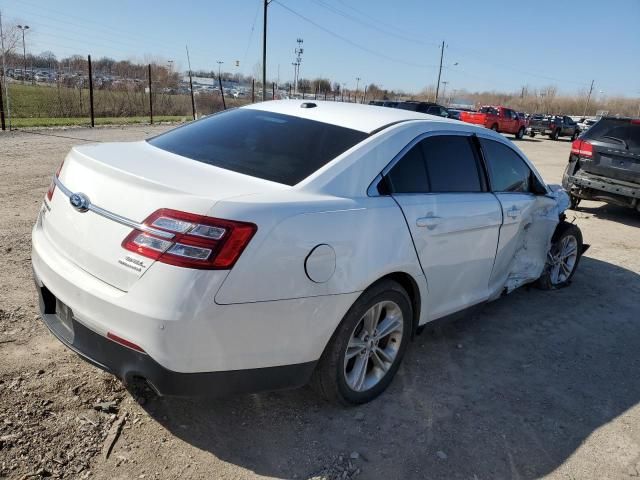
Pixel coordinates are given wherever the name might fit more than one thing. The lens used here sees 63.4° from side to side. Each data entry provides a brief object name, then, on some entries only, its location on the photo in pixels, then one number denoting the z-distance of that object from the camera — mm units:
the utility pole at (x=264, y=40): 28370
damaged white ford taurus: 2189
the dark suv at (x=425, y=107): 23628
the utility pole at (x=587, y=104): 90550
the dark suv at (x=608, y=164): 8250
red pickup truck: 28547
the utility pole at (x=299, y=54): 59562
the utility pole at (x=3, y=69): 14647
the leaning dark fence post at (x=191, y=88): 22703
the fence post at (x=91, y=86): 17641
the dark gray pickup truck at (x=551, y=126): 34469
